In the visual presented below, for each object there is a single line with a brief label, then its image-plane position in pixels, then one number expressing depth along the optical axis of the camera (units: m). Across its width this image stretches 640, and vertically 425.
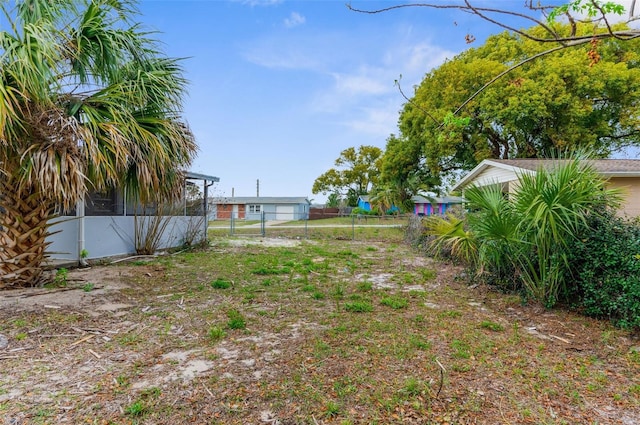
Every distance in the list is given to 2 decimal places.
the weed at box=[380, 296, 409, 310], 4.54
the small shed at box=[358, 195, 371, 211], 37.02
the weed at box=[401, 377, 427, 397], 2.43
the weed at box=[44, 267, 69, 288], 5.12
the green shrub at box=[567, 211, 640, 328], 3.53
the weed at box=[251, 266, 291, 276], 6.66
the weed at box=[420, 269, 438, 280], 6.42
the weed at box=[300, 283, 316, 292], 5.39
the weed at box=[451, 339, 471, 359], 3.04
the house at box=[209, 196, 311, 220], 37.84
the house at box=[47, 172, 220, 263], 6.80
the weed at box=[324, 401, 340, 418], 2.18
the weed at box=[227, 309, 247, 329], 3.69
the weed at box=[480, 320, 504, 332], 3.74
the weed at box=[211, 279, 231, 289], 5.47
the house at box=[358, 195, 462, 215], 36.84
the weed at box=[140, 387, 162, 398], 2.36
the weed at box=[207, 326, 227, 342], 3.39
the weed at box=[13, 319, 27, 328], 3.57
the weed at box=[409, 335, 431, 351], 3.21
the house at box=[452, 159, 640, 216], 8.18
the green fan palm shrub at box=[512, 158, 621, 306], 3.90
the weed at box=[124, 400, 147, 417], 2.14
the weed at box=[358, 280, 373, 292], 5.46
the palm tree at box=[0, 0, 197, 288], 3.85
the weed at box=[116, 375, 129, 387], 2.50
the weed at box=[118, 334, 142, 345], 3.29
